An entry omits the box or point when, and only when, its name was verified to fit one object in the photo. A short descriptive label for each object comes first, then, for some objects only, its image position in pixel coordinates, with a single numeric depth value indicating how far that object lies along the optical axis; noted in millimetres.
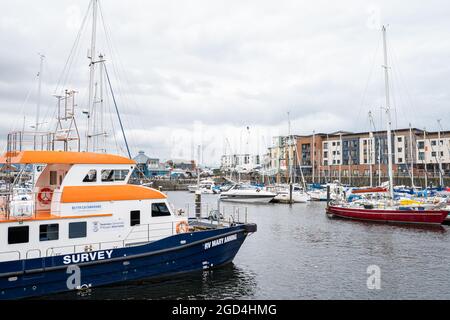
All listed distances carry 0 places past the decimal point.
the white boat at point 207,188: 108888
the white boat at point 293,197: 71000
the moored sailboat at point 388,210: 38531
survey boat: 15180
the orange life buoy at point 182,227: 18908
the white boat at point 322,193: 75712
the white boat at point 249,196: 70194
